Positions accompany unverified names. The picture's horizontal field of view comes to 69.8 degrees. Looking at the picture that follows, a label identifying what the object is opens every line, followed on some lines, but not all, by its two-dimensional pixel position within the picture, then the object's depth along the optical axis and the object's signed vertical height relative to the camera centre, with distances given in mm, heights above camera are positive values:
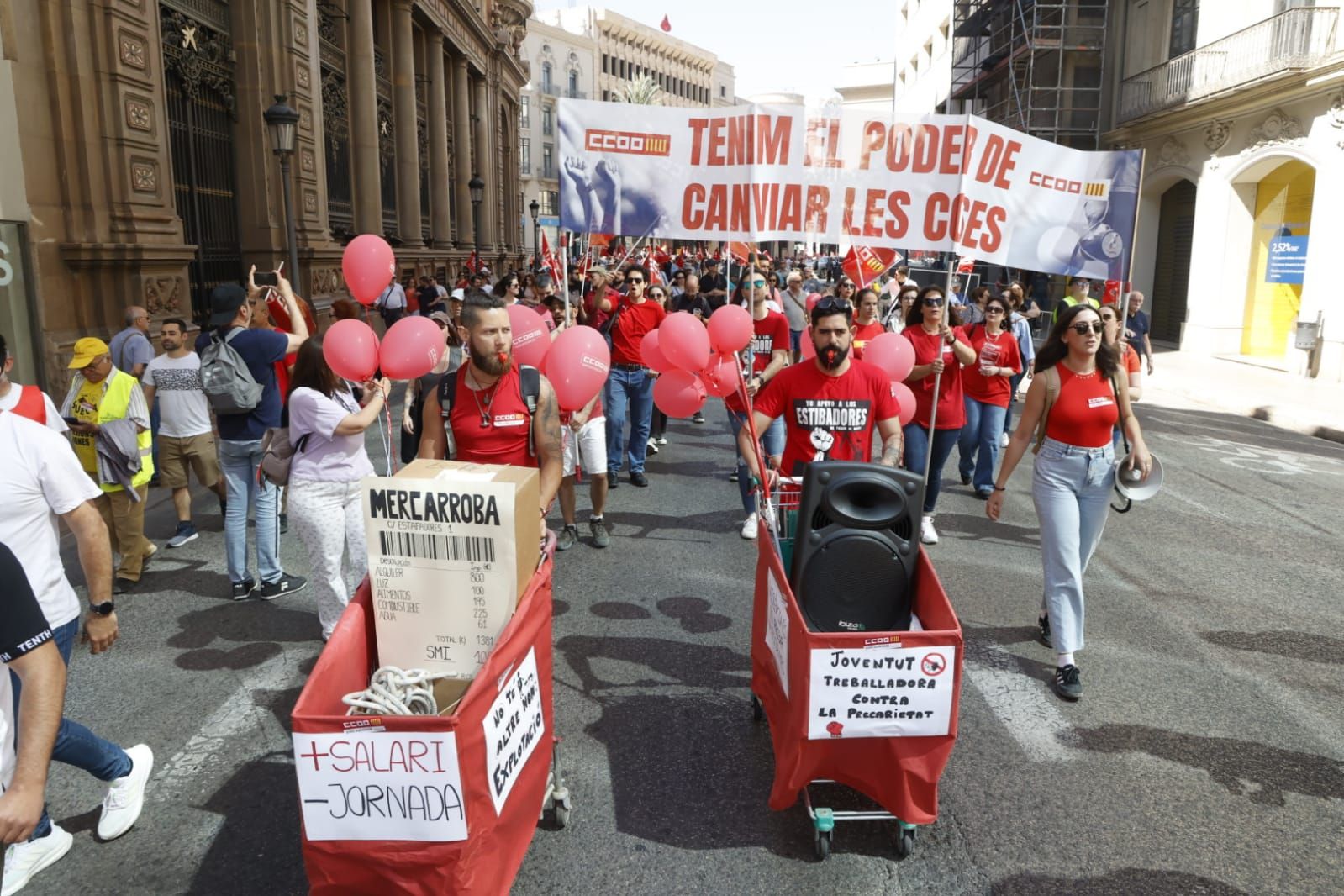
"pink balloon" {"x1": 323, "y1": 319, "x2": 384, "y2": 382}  4859 -461
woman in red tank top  4965 -985
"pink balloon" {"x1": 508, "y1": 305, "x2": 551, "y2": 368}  6039 -506
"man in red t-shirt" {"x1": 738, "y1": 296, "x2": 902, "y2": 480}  4863 -714
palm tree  86875 +15235
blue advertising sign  19578 +85
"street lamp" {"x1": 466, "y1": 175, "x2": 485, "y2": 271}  29344 +2083
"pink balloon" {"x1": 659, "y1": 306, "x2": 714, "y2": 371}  5211 -430
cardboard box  3100 -972
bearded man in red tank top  4363 -720
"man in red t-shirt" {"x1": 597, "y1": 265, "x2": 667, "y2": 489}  9297 -1129
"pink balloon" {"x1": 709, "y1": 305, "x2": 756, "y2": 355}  5613 -391
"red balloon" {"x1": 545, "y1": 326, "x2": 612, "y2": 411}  5109 -550
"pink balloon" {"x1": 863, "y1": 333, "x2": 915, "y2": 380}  5633 -536
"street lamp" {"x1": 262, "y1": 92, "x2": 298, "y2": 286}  12703 +1690
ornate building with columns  10422 +1551
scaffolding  27219 +5932
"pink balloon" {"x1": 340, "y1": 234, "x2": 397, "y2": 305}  5664 -52
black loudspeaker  3723 -1076
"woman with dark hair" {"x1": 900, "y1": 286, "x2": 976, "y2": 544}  7609 -1016
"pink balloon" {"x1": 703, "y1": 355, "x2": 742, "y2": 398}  5590 -655
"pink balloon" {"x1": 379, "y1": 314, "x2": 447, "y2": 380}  4930 -462
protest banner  5926 +499
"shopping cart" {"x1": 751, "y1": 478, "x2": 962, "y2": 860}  3346 -1678
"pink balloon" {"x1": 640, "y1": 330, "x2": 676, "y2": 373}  5750 -569
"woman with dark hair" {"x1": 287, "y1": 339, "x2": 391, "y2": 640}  5117 -1089
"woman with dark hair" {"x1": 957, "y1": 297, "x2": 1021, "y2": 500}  8852 -1098
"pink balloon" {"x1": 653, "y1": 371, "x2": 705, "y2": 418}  5586 -746
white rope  2967 -1366
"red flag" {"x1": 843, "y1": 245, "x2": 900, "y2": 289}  10562 -27
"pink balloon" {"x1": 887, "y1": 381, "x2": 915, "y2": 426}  5906 -839
